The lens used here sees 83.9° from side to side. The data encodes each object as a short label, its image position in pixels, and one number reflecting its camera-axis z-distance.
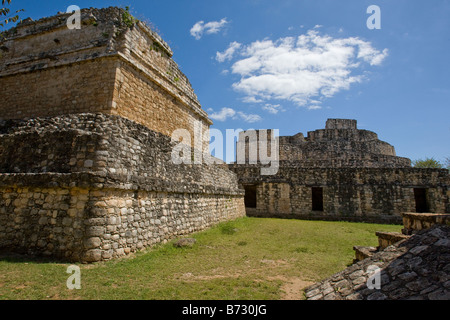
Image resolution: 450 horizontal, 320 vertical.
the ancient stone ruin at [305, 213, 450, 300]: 2.96
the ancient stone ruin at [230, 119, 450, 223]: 15.95
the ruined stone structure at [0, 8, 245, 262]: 5.34
